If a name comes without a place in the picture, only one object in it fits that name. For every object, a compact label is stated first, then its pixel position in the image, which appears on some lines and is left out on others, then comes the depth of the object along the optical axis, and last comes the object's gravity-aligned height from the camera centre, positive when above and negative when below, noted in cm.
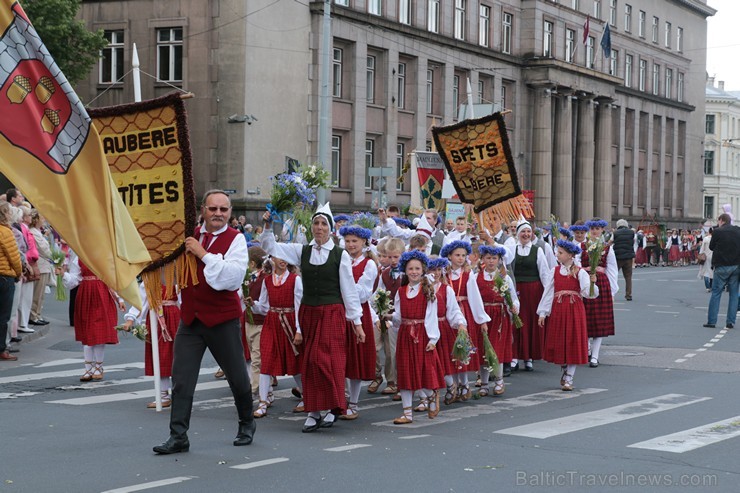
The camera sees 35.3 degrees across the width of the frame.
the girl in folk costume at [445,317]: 1177 -79
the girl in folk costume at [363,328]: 1130 -88
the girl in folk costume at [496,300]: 1366 -70
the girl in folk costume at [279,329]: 1152 -91
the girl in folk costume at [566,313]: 1365 -87
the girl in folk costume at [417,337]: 1123 -96
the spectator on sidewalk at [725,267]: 2147 -42
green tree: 3378 +594
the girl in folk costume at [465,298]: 1266 -64
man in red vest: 923 -71
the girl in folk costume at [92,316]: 1376 -97
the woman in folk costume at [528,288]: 1532 -62
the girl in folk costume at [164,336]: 1191 -103
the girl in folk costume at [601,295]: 1603 -75
